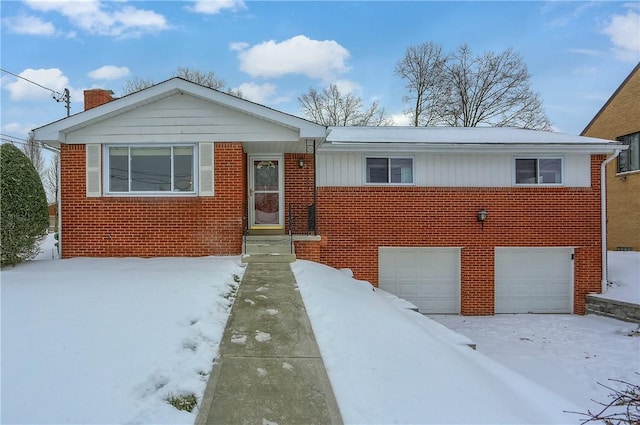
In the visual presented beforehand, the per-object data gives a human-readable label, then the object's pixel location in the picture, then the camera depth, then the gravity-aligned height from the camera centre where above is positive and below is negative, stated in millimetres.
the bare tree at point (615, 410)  4973 -2865
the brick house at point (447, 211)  9992 +30
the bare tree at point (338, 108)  31250 +9430
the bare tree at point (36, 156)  34978 +5862
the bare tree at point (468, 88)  27219 +10001
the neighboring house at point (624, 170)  15750 +1942
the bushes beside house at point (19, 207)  7398 +145
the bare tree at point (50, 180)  36844 +3545
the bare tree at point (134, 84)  31562 +11567
